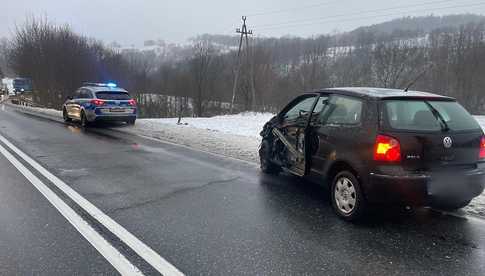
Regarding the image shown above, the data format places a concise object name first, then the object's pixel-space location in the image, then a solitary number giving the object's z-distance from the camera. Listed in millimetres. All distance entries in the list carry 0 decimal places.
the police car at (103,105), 15383
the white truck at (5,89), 60625
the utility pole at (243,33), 31016
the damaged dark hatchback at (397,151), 4309
